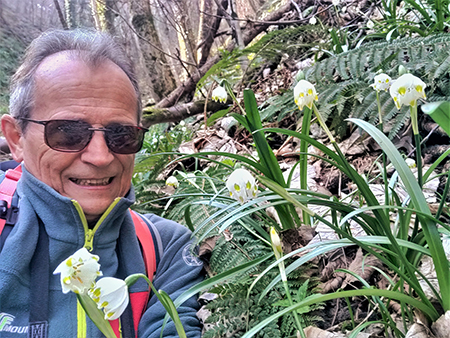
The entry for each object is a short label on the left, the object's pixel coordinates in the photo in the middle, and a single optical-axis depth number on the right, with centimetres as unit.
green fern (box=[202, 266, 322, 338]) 41
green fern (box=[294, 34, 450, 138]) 66
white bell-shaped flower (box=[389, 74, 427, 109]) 36
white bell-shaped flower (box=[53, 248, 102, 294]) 24
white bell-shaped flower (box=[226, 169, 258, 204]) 39
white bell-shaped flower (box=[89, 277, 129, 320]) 27
